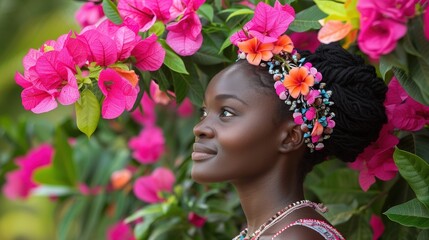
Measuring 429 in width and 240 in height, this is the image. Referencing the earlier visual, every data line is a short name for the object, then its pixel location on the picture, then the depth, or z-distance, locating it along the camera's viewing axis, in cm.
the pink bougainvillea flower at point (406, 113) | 210
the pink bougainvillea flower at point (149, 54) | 206
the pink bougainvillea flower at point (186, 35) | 210
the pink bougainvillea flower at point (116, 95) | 201
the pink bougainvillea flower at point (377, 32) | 186
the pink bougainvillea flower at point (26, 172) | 314
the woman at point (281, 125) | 204
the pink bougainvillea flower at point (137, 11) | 211
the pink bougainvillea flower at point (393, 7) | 185
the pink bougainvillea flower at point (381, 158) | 212
